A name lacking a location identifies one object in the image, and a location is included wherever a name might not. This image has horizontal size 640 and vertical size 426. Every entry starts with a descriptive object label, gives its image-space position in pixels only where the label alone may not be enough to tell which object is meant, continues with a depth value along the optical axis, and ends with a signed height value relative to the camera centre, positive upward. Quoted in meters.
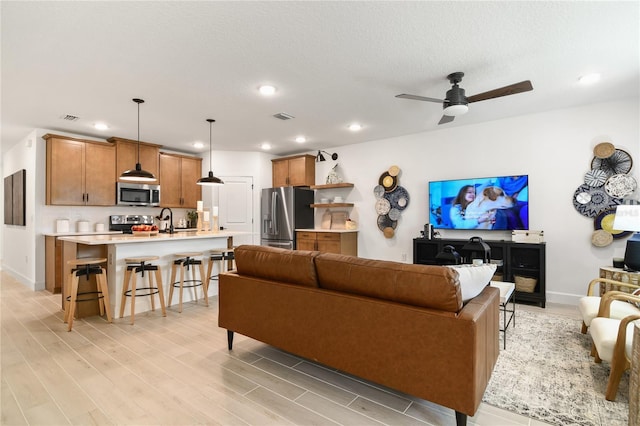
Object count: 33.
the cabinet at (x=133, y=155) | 5.62 +1.08
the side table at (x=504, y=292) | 2.73 -0.75
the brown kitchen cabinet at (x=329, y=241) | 5.80 -0.56
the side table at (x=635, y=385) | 1.53 -0.87
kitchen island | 3.61 -0.48
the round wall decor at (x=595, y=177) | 3.95 +0.43
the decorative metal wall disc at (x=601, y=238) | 3.90 -0.34
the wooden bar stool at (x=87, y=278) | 3.28 -0.79
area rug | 1.86 -1.20
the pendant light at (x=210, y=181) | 4.63 +0.48
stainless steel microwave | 5.64 +0.35
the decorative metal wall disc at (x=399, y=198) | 5.58 +0.26
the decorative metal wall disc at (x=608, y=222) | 3.84 -0.14
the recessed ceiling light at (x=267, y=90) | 3.42 +1.37
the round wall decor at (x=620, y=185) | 3.74 +0.31
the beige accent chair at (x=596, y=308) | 2.50 -0.81
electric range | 5.81 -0.14
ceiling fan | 3.00 +1.11
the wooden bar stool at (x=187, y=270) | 4.00 -0.76
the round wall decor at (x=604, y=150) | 3.86 +0.76
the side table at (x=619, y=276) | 3.28 -0.71
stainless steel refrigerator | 6.39 -0.03
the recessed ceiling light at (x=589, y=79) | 3.17 +1.37
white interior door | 6.77 +0.17
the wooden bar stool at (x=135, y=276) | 3.51 -0.74
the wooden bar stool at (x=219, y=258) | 4.42 -0.64
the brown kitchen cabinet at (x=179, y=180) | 6.36 +0.69
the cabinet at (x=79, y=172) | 4.99 +0.69
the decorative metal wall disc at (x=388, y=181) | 5.68 +0.56
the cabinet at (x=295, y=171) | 6.61 +0.91
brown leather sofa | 1.61 -0.65
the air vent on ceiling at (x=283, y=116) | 4.36 +1.37
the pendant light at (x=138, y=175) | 3.89 +0.48
